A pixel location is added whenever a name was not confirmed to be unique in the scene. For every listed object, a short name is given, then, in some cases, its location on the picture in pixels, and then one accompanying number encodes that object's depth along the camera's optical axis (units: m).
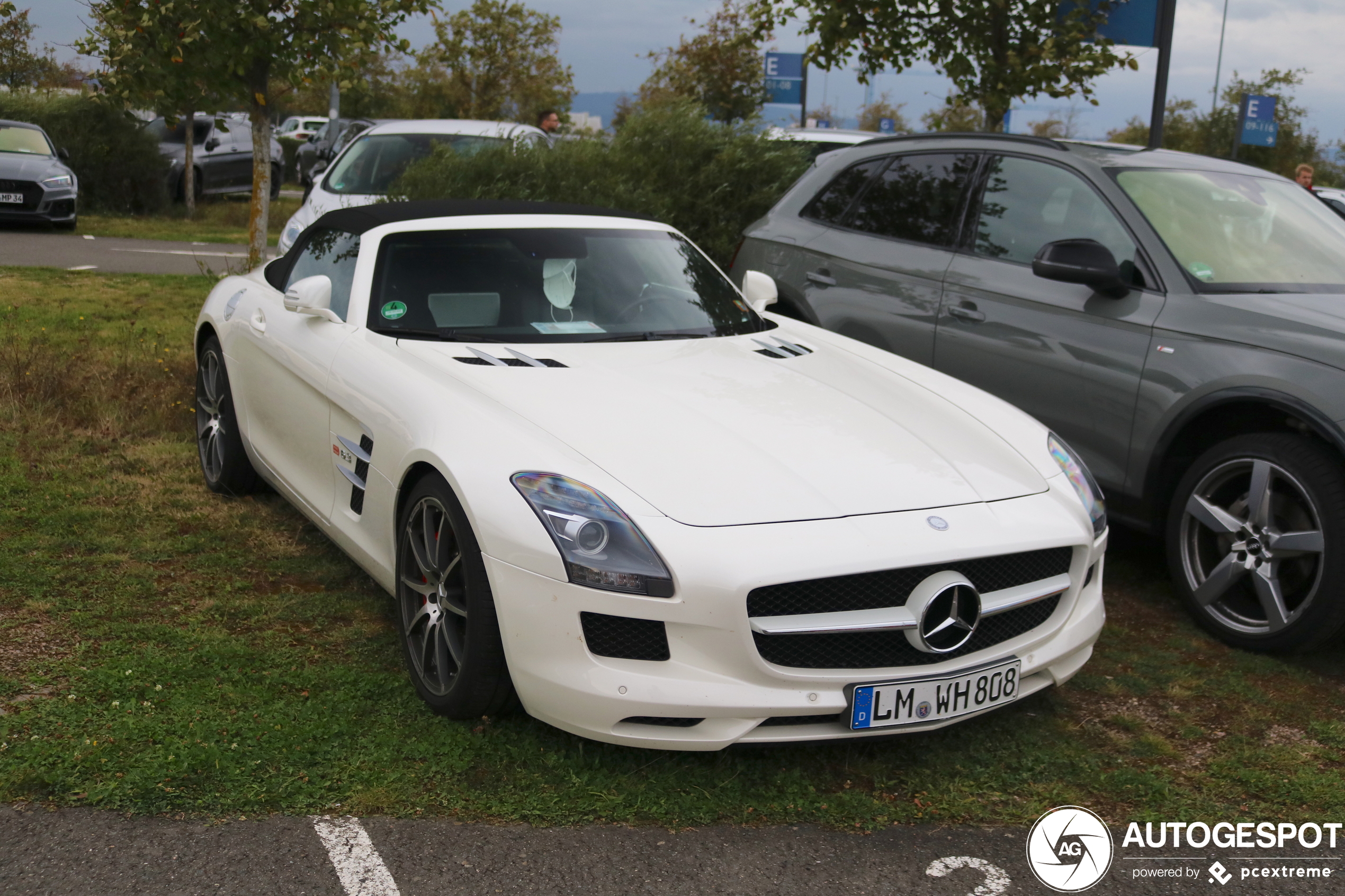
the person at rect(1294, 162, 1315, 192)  19.23
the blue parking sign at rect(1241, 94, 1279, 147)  36.62
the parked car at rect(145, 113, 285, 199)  21.38
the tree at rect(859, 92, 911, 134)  55.12
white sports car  3.09
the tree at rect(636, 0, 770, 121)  33.16
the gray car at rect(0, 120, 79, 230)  16.33
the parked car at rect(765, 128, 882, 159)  12.09
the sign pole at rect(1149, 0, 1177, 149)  9.87
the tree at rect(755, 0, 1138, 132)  10.17
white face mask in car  4.58
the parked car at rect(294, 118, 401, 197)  17.41
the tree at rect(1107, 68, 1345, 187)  39.53
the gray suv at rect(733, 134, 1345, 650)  4.29
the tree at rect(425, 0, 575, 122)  36.25
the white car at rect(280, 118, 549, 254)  10.15
